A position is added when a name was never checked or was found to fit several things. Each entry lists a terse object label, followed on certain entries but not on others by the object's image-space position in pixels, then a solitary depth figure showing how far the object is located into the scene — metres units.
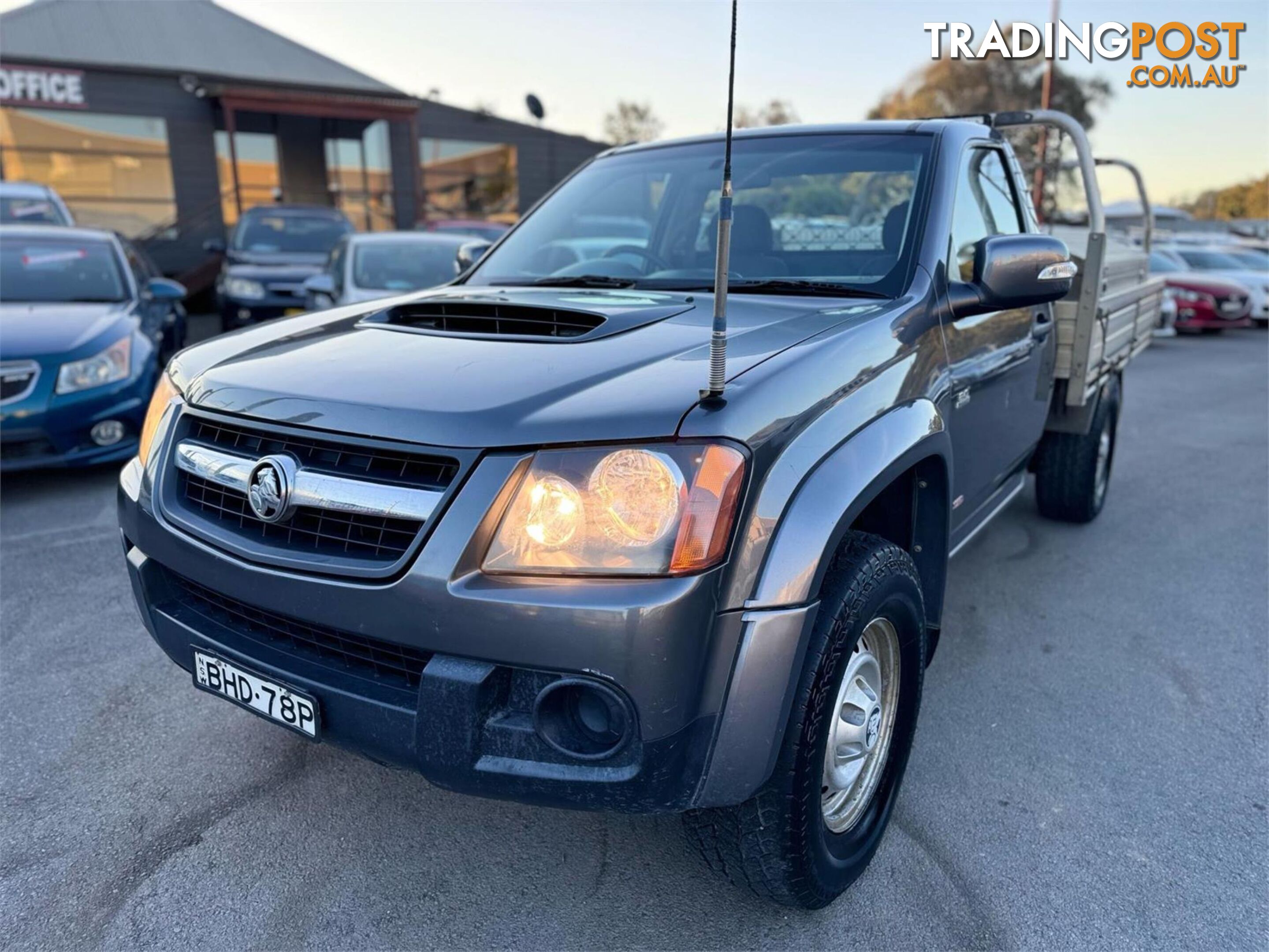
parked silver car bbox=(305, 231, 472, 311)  7.34
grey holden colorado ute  1.64
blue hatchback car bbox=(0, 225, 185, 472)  4.84
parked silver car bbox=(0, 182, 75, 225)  9.01
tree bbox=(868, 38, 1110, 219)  29.58
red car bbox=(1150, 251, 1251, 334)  15.36
